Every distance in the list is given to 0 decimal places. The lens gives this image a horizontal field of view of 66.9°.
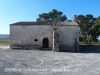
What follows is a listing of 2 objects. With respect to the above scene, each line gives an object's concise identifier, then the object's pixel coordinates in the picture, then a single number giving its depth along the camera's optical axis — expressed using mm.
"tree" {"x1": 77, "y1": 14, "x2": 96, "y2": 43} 20487
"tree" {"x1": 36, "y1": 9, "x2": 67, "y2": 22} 22685
